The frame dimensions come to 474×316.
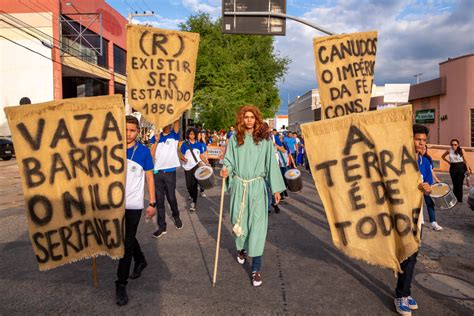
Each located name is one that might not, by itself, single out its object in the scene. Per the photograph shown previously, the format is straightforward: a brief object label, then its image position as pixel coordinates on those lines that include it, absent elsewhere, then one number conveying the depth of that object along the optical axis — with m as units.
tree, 31.59
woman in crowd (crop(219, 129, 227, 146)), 21.55
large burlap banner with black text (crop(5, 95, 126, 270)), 3.52
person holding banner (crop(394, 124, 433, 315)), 3.49
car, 22.36
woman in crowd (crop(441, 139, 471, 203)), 9.28
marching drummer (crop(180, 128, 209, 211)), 8.10
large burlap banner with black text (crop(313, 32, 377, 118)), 5.04
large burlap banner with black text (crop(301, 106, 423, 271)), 3.37
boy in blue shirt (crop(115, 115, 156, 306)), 3.78
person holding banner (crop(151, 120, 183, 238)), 6.31
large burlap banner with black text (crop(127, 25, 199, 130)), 5.49
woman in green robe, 4.37
